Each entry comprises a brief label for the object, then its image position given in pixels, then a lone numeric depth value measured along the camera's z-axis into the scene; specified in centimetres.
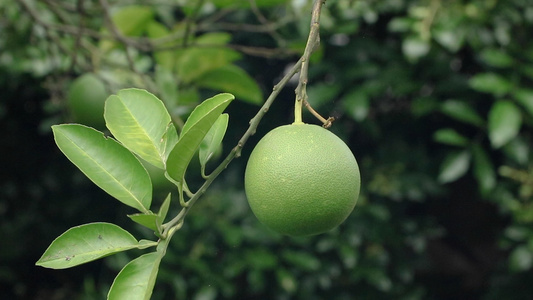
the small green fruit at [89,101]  140
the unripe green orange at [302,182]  94
